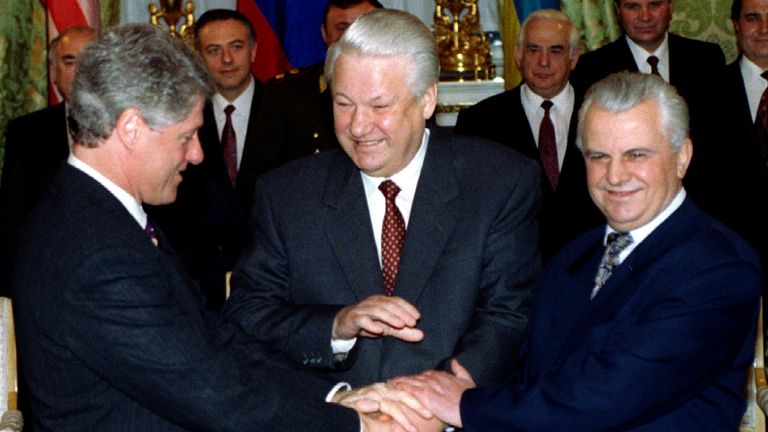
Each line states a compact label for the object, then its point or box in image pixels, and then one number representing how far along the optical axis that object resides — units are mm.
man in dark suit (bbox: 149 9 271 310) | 5418
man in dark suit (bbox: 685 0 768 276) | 5352
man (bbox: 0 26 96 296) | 5293
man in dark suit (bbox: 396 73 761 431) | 2934
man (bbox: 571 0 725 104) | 5992
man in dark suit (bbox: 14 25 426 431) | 2768
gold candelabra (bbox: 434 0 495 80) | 7090
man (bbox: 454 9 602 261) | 5574
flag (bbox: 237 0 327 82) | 7398
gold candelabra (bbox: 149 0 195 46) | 7246
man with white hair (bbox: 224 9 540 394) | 3346
